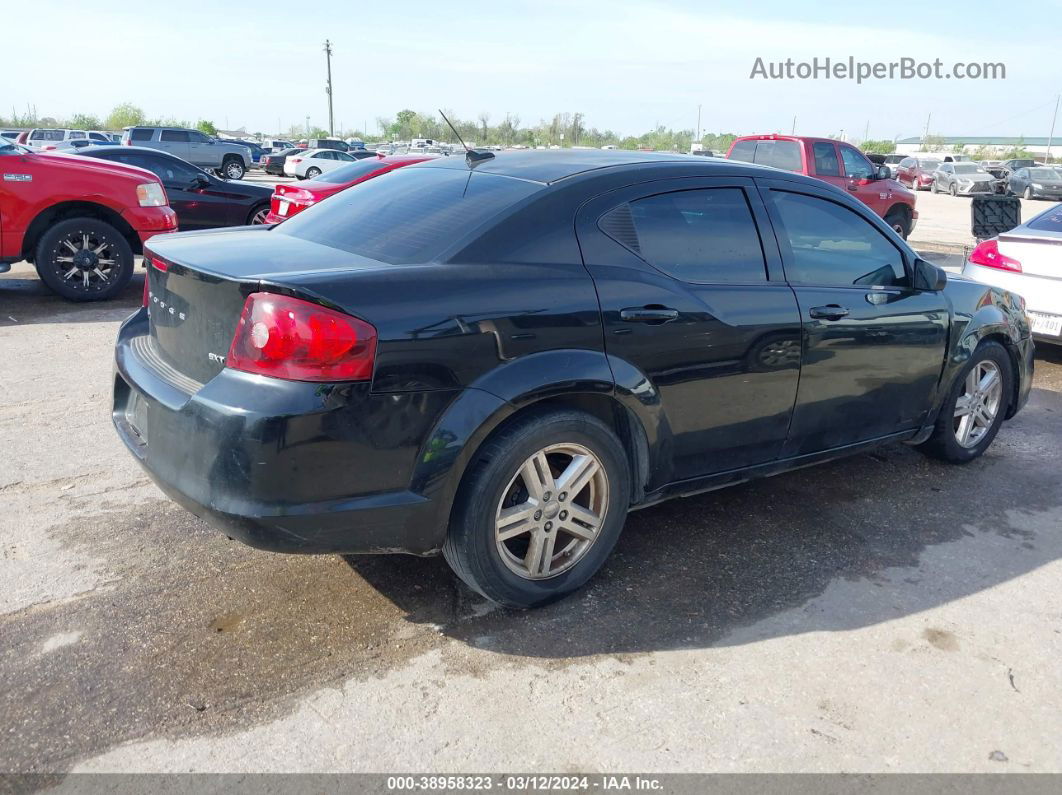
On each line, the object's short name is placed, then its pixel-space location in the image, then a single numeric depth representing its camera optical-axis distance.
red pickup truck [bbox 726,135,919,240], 13.41
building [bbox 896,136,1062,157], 83.31
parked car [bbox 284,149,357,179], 32.34
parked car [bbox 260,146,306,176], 37.81
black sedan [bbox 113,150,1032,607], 2.68
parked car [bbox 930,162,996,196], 35.06
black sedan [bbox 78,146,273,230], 11.80
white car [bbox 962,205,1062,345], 6.99
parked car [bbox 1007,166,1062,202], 34.00
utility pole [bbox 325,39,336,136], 79.00
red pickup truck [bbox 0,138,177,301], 7.79
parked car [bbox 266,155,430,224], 10.09
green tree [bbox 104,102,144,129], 86.56
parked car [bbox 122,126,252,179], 31.39
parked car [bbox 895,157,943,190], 39.72
